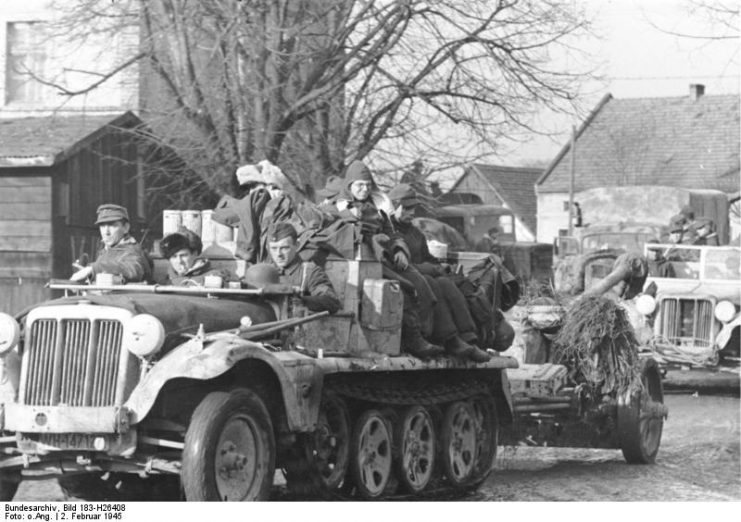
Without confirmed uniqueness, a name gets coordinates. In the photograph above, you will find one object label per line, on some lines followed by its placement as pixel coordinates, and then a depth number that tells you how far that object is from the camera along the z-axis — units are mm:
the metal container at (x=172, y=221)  11508
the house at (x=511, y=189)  59294
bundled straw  13797
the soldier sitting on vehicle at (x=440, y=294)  11812
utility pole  50431
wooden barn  23125
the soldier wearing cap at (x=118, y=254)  10398
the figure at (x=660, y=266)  22109
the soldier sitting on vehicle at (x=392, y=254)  11297
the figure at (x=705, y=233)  23561
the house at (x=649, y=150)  50703
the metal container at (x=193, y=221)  11711
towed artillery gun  13523
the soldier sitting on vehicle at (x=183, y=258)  10578
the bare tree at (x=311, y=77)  20266
